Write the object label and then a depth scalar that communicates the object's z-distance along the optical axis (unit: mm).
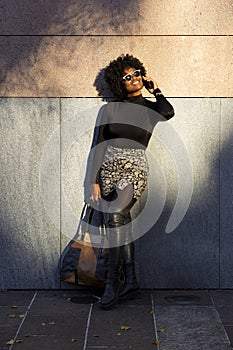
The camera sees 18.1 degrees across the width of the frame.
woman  6652
